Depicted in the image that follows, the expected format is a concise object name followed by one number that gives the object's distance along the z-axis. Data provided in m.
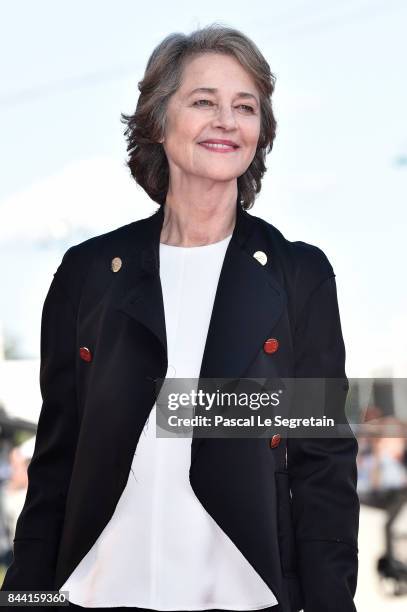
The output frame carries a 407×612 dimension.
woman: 4.30
